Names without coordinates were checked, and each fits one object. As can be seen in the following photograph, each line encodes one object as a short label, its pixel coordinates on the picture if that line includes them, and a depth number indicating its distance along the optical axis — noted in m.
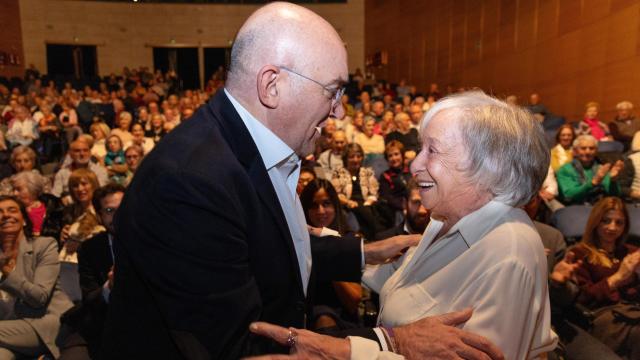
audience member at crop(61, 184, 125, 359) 2.48
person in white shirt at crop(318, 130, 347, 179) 5.89
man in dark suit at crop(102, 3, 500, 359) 0.97
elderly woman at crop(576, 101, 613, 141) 7.19
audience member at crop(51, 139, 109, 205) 5.37
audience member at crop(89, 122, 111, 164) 6.21
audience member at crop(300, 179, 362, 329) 2.71
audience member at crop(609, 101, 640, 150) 7.05
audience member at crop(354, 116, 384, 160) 7.26
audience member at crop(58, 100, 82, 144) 7.50
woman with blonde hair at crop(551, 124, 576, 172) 5.73
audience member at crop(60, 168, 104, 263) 4.03
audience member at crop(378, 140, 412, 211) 4.99
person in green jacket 5.06
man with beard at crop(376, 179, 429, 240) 3.23
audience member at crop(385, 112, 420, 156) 7.07
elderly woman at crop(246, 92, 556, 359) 1.19
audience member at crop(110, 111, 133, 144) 7.21
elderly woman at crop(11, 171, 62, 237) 4.40
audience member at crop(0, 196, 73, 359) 2.69
